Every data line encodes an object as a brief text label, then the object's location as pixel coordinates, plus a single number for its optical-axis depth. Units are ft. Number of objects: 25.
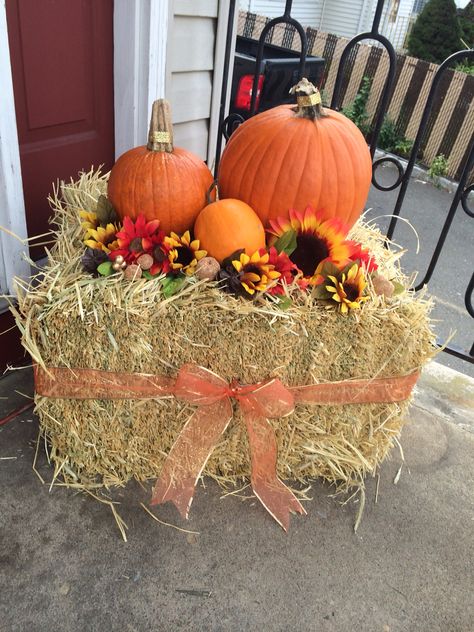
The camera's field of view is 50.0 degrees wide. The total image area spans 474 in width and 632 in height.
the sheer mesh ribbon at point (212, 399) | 5.03
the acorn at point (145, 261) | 4.98
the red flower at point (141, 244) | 5.04
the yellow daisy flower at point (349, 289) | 4.83
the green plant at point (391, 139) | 28.09
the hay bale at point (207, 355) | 4.76
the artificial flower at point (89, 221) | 5.49
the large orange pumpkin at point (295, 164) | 5.34
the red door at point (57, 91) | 6.29
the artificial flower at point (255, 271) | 4.85
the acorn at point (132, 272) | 4.90
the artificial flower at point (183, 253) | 5.03
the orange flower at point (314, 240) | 5.23
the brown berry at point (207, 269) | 4.93
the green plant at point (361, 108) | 29.50
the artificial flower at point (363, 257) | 5.30
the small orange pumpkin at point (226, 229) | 5.06
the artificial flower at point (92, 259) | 4.99
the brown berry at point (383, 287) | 5.24
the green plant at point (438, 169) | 25.14
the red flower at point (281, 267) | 5.02
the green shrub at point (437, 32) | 33.58
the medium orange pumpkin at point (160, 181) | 5.24
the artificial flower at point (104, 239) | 5.20
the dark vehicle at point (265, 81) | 15.66
